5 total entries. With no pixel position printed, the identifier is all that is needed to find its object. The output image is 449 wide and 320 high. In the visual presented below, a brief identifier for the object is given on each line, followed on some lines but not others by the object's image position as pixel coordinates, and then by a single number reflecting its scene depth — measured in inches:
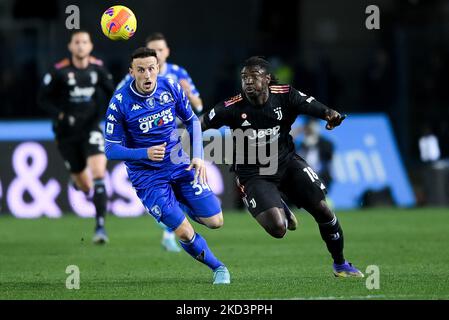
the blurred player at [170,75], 553.6
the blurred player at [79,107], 631.2
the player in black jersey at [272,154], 423.5
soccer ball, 453.1
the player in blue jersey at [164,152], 415.2
